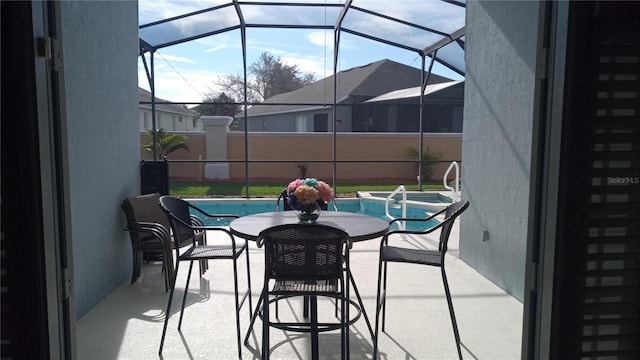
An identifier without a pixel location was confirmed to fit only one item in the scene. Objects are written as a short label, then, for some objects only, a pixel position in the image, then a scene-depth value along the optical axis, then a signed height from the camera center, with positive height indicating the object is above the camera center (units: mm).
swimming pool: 8148 -1147
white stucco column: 12469 +135
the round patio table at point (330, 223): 2500 -467
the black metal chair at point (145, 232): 3597 -693
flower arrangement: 2727 -282
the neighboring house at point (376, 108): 14750 +1403
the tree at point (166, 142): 12047 +174
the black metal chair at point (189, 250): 2664 -652
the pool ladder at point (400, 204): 5816 -1053
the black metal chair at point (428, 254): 2490 -635
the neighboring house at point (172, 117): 14797 +1221
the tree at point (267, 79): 18438 +2945
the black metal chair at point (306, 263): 2086 -554
